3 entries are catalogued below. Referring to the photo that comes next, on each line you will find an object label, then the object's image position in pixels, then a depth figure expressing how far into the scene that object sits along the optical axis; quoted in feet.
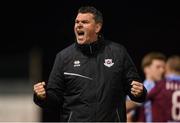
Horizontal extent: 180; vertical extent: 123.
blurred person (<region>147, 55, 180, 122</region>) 53.62
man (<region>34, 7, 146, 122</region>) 40.78
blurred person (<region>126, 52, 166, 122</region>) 56.49
